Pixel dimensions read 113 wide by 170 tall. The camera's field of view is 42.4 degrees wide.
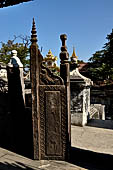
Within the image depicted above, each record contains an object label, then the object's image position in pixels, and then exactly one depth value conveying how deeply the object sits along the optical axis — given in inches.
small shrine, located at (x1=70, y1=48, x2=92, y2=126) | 192.2
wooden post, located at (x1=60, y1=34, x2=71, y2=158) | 121.9
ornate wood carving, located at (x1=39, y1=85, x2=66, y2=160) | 121.2
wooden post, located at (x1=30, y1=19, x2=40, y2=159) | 118.7
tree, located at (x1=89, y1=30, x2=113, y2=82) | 534.0
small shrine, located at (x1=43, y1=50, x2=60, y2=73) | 1147.3
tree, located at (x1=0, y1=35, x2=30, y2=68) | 856.9
